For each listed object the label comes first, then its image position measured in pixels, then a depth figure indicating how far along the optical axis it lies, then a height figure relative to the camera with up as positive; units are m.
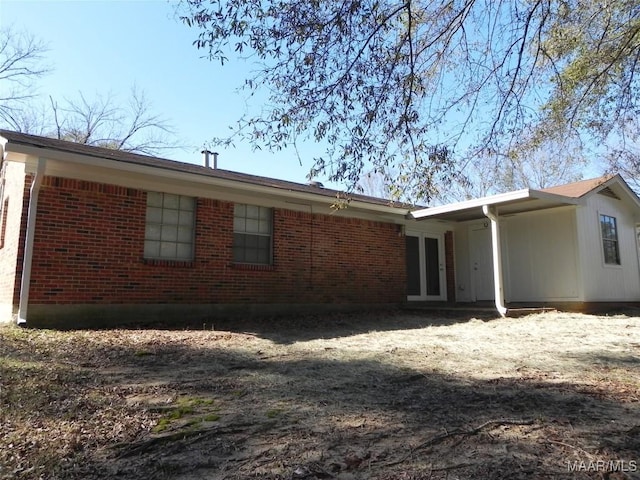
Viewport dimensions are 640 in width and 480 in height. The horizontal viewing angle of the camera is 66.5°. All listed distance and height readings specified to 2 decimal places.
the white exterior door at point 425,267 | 13.38 +0.84
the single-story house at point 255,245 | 8.02 +1.12
